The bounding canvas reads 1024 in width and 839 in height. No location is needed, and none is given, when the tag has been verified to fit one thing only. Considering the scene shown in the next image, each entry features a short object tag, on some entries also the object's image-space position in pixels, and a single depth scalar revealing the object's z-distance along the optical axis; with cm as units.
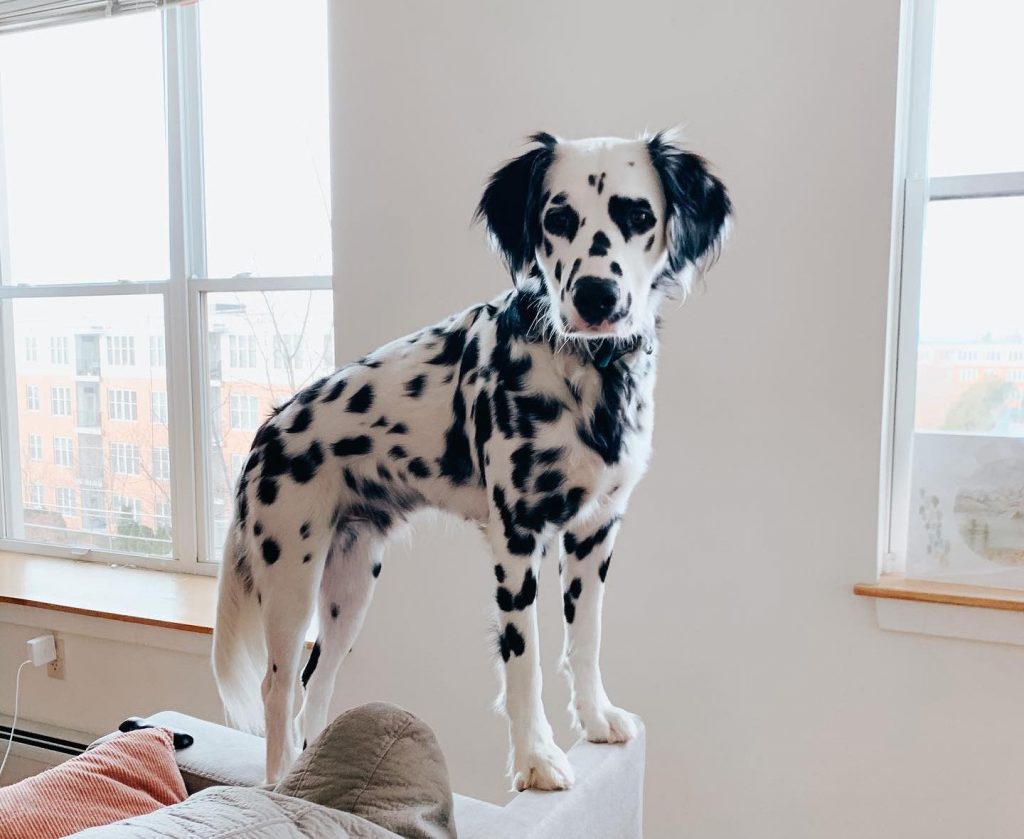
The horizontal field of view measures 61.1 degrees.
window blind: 246
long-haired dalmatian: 106
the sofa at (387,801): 66
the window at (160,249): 247
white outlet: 254
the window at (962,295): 166
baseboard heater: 255
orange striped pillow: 104
